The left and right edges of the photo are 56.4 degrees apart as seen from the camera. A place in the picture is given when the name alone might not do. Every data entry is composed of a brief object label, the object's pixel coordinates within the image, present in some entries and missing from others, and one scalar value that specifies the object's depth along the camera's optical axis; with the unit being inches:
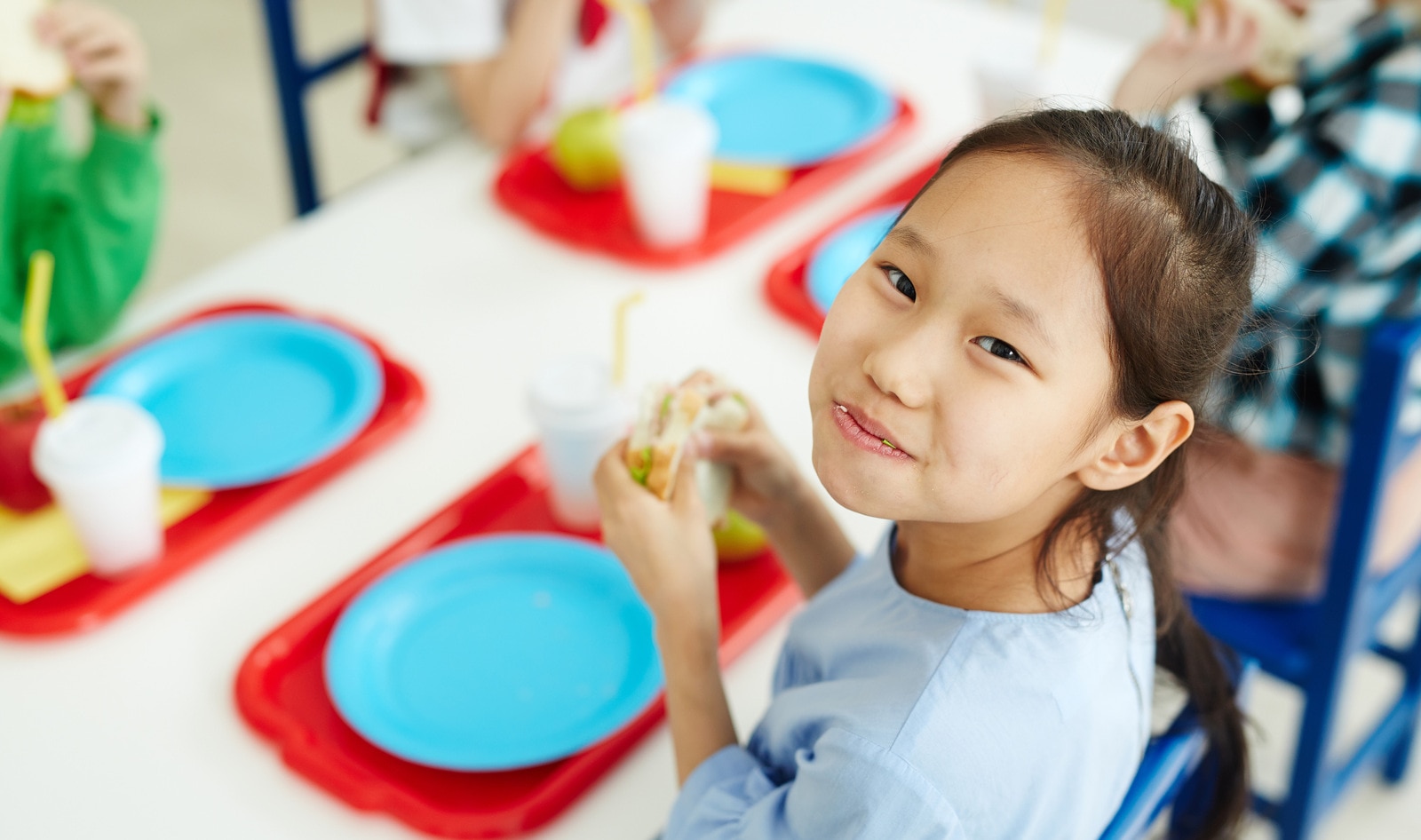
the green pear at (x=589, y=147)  55.4
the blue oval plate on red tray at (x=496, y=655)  35.0
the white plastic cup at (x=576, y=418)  40.1
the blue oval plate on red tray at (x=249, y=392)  44.0
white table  34.0
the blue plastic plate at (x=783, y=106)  60.4
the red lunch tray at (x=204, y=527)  38.4
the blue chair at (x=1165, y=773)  29.1
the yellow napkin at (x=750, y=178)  57.8
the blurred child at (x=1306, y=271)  44.4
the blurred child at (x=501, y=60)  61.0
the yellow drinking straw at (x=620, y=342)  37.1
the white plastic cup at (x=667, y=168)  51.1
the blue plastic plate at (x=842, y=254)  50.9
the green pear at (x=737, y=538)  40.3
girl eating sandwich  25.4
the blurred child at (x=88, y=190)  48.2
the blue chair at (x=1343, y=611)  41.1
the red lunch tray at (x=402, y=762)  33.2
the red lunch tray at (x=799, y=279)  49.8
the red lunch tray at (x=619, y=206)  54.1
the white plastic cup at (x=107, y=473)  37.4
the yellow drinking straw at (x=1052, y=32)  56.6
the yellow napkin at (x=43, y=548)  39.3
